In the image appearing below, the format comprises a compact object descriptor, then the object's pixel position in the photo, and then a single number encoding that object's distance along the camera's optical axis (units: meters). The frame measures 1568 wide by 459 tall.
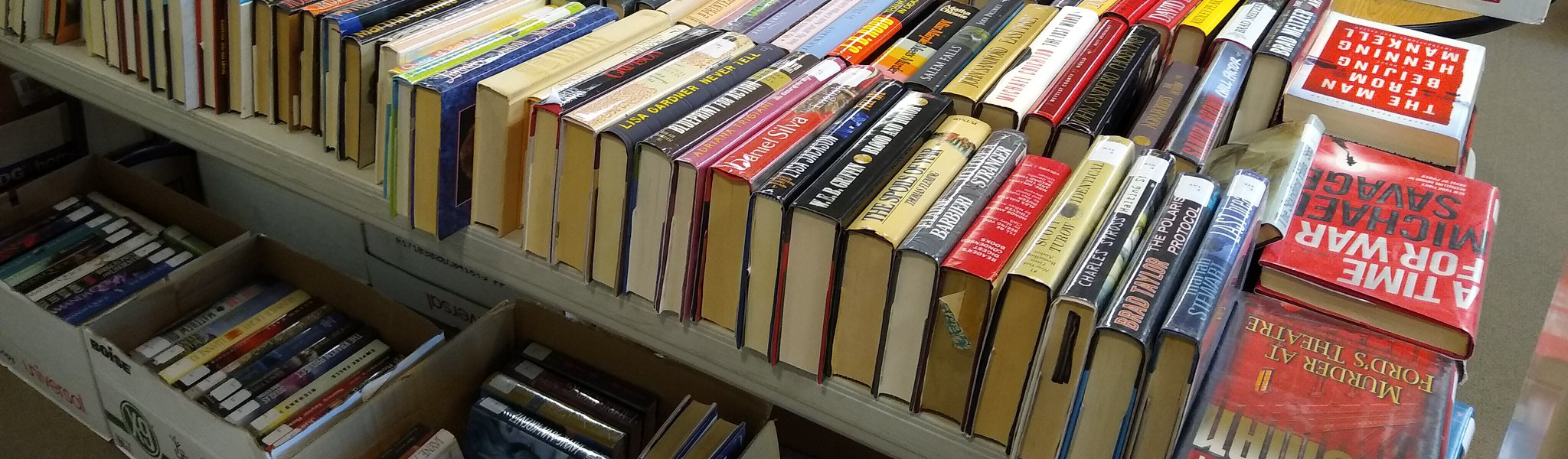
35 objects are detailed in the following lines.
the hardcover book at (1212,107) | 1.02
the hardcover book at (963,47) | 1.14
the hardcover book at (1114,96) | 1.05
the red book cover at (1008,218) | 0.84
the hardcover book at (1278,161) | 0.95
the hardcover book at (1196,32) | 1.22
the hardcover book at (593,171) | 0.97
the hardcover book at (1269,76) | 1.14
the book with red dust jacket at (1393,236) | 0.89
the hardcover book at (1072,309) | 0.79
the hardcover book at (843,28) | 1.24
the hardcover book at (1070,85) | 1.06
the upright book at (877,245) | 0.87
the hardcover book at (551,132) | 0.99
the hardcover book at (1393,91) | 1.09
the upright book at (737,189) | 0.92
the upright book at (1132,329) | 0.77
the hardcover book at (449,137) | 1.02
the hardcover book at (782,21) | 1.25
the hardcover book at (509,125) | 1.01
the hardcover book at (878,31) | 1.22
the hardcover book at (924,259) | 0.85
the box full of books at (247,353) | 1.36
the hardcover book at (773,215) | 0.90
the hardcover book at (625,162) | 0.95
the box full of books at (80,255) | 1.56
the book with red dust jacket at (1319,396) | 0.78
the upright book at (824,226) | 0.88
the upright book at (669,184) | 0.93
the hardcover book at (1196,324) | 0.76
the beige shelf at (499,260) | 0.97
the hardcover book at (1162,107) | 1.05
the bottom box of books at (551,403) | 1.26
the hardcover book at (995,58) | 1.10
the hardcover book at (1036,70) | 1.07
